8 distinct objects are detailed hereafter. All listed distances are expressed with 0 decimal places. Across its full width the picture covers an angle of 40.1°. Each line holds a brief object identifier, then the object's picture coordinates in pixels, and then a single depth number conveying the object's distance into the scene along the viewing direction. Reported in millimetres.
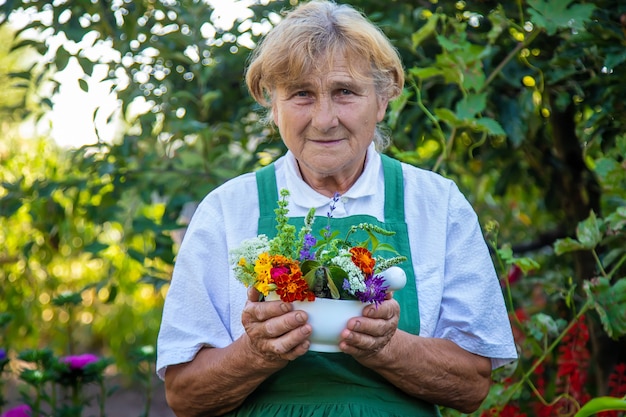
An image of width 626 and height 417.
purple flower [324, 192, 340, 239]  1652
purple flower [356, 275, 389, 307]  1565
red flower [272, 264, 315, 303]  1530
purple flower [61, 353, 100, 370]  2604
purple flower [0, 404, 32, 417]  2812
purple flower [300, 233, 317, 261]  1580
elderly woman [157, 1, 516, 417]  1848
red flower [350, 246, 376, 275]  1558
